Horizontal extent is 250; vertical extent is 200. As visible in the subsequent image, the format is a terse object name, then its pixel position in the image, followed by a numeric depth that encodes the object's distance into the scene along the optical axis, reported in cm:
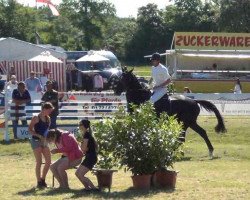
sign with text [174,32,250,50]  5038
